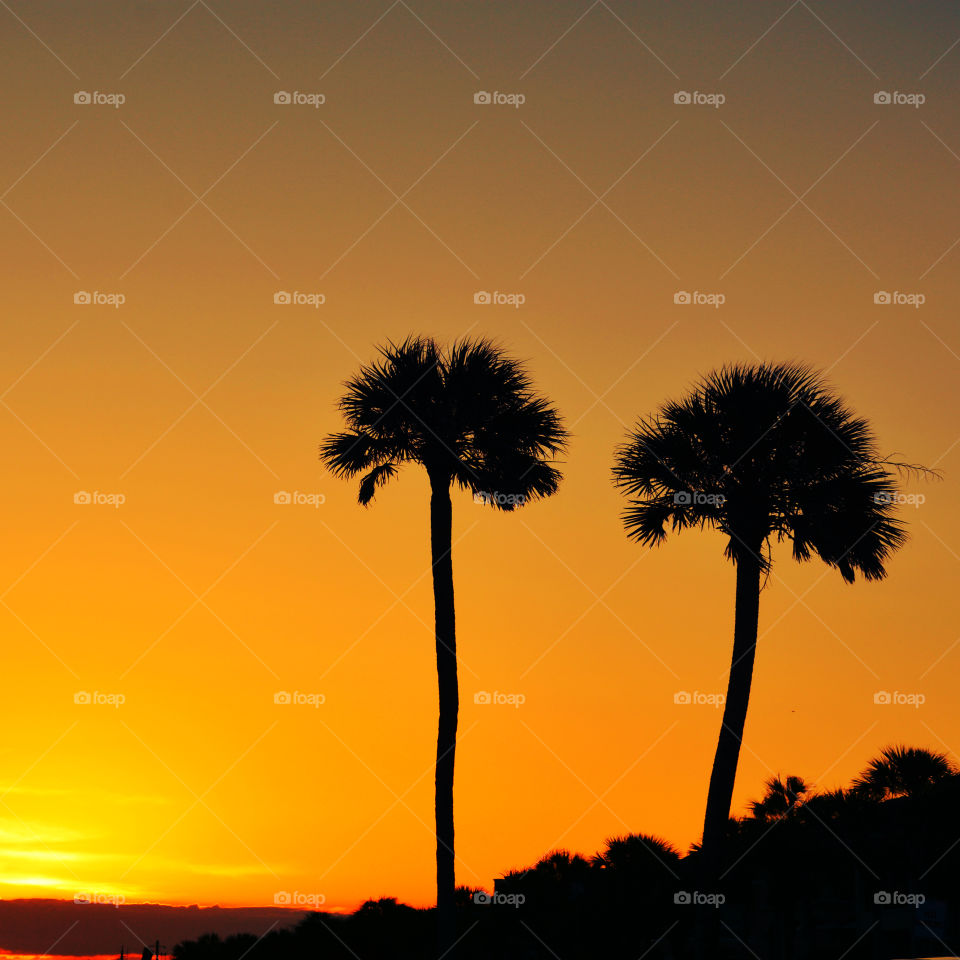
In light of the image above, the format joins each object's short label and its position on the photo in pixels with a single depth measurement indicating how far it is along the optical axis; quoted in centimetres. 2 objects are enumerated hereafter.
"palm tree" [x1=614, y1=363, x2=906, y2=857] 2756
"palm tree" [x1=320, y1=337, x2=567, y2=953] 3014
